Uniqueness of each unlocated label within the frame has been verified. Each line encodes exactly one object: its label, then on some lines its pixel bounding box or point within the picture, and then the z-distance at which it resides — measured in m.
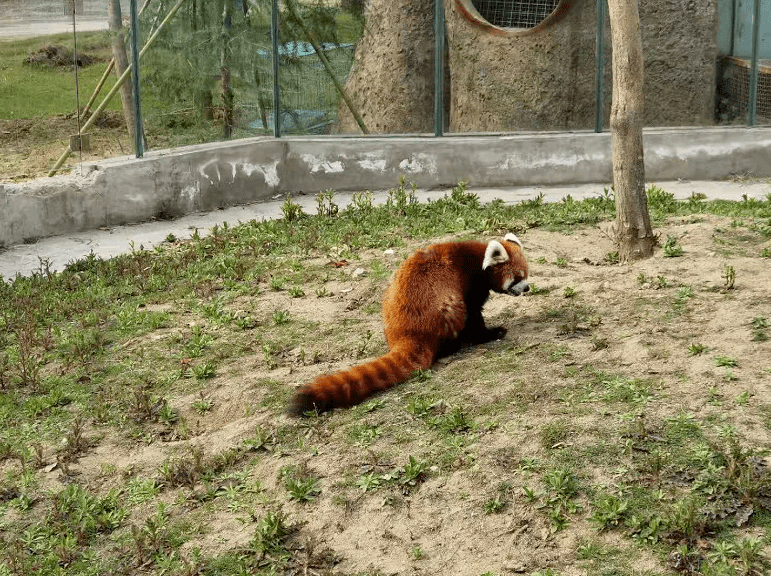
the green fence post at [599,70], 13.40
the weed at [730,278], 7.66
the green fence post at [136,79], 12.11
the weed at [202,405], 7.03
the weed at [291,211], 11.71
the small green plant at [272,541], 5.23
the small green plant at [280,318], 8.53
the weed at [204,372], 7.54
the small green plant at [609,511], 5.03
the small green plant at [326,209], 11.88
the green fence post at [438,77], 13.59
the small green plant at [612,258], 9.11
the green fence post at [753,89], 13.55
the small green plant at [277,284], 9.39
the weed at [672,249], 8.77
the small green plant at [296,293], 9.13
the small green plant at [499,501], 5.31
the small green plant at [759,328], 6.63
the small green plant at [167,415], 6.93
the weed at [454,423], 6.12
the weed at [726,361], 6.31
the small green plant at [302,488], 5.67
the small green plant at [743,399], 5.83
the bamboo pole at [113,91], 12.08
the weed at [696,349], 6.56
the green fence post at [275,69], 13.16
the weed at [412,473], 5.67
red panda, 6.59
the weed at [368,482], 5.69
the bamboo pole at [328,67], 13.26
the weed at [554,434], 5.72
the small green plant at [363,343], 7.59
